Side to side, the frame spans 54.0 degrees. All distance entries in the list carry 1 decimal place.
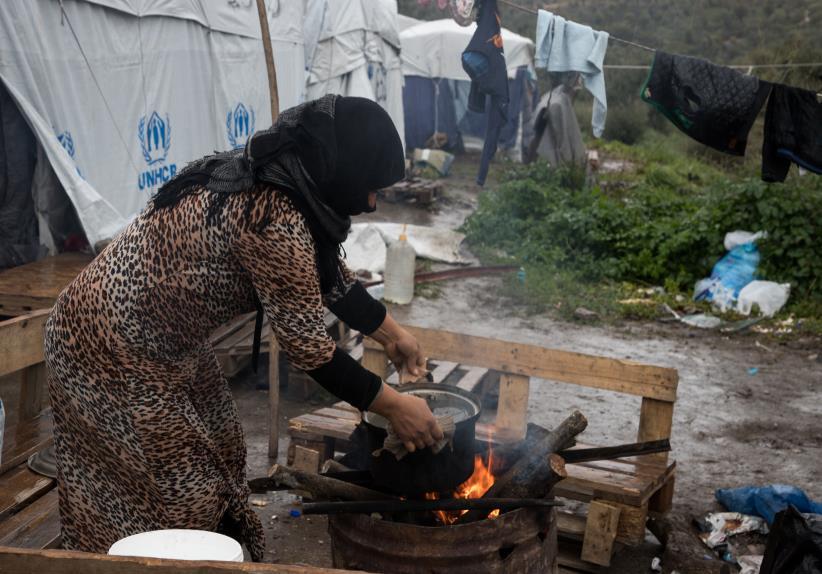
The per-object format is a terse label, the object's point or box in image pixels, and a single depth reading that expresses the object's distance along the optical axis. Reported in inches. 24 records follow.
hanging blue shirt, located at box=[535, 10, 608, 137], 281.4
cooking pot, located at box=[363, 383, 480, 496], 103.3
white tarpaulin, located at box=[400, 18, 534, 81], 817.5
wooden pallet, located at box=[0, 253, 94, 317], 211.9
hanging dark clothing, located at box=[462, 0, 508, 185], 285.9
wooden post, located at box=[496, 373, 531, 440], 168.1
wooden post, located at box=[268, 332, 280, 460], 193.9
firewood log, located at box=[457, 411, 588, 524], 107.0
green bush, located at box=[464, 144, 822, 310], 342.6
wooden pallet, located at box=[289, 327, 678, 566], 148.9
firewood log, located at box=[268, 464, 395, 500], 102.0
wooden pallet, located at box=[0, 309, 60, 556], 124.5
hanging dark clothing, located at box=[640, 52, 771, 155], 210.2
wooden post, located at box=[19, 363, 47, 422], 157.6
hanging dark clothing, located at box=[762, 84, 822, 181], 205.9
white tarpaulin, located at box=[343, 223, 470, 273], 390.0
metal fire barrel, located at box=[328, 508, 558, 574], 98.0
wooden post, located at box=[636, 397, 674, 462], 159.6
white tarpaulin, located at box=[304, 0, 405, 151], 484.7
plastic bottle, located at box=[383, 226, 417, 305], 333.4
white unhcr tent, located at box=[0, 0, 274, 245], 246.5
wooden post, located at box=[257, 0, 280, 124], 187.6
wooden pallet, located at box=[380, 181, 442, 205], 572.1
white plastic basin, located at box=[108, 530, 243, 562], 85.6
